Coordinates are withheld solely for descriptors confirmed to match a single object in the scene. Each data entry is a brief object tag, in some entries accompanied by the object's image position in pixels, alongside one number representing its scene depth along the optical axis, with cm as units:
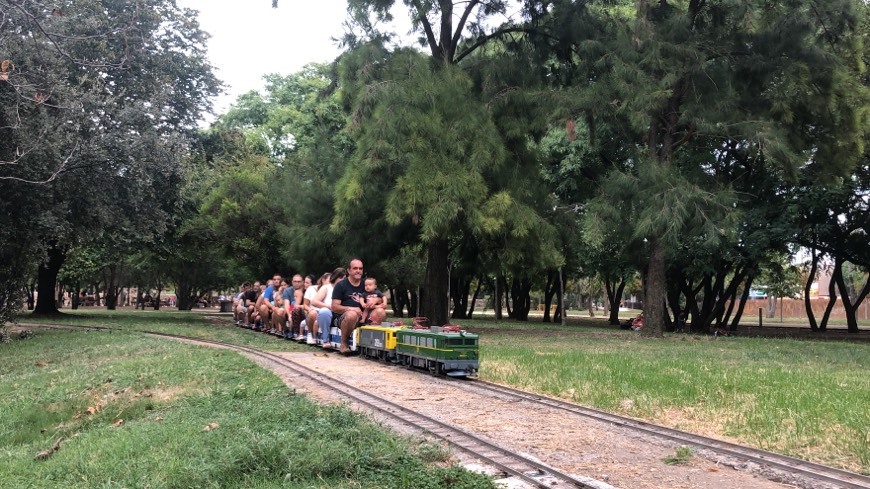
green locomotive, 1065
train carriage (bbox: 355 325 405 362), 1234
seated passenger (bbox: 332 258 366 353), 1284
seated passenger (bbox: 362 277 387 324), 1309
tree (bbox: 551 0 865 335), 1884
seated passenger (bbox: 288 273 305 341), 1725
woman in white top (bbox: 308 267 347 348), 1427
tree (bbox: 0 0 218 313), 1677
